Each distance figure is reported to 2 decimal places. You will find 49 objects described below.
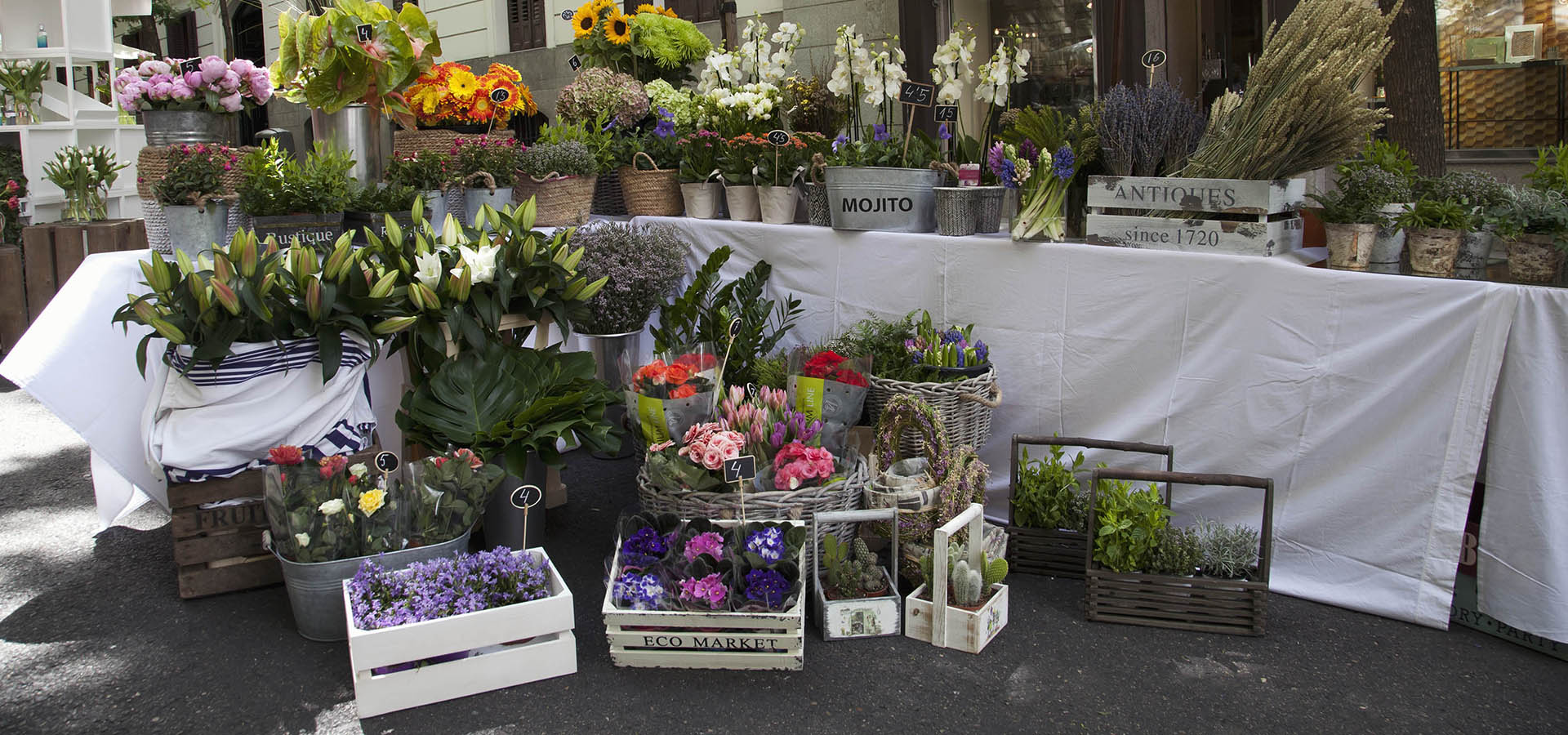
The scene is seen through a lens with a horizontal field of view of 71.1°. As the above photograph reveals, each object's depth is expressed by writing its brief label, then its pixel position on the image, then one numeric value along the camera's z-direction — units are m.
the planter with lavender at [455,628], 2.64
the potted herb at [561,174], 4.71
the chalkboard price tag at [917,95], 4.09
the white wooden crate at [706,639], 2.77
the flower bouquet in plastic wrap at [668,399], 3.46
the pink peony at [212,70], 4.15
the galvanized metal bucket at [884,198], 4.09
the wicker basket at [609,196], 5.21
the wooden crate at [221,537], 3.25
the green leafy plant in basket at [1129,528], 3.07
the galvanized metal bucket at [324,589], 2.95
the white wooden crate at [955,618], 2.91
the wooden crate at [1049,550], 3.38
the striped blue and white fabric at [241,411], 3.19
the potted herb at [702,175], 4.66
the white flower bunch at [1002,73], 4.00
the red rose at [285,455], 2.97
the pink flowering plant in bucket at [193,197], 3.81
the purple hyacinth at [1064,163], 3.56
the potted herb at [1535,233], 2.81
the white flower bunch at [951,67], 4.06
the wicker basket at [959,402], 3.61
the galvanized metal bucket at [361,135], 4.35
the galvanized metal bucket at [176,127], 4.15
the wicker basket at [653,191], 4.91
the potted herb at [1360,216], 3.12
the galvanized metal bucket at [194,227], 3.82
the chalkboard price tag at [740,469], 3.04
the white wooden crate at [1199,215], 3.29
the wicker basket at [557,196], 4.75
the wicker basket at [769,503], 3.19
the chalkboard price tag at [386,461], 3.03
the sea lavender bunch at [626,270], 4.17
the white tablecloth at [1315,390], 2.85
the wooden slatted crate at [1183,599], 2.98
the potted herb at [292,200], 3.76
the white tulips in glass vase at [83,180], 6.97
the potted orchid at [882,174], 4.09
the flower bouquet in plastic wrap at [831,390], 3.61
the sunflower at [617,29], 5.63
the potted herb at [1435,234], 2.98
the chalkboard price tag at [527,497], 3.02
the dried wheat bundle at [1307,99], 3.10
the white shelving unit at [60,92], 8.54
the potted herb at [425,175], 4.33
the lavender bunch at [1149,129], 3.47
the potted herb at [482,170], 4.53
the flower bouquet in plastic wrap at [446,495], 3.01
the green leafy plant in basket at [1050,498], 3.39
